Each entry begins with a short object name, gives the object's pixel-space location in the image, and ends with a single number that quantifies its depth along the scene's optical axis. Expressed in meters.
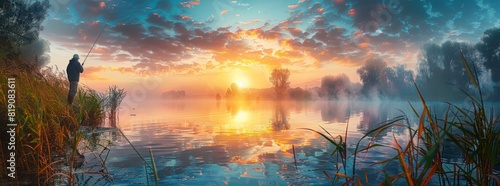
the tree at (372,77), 108.69
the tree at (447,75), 81.09
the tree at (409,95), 109.88
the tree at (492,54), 70.69
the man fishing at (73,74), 17.34
